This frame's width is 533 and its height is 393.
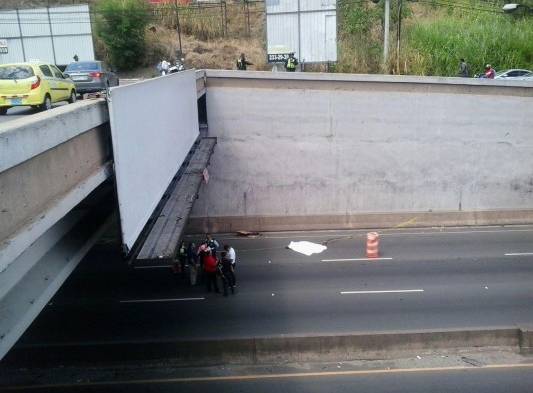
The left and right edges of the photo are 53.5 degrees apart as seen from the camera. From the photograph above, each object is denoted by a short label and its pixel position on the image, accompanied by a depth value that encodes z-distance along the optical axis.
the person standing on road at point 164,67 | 21.85
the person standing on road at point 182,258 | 15.94
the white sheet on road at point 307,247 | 18.47
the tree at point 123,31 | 33.09
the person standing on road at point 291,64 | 25.16
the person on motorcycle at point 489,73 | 25.66
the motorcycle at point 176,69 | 20.38
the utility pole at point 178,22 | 33.81
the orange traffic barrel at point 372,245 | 17.56
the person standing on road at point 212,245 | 14.80
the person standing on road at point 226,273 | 14.52
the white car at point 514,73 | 27.61
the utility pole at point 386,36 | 23.82
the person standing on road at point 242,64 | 25.40
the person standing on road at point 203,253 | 14.58
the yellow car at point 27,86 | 12.44
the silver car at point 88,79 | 19.67
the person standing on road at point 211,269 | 14.45
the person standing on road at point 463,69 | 25.93
